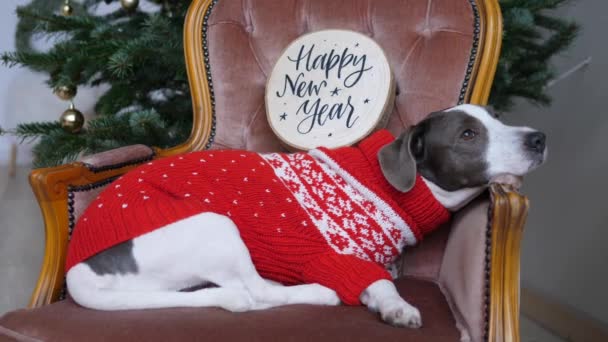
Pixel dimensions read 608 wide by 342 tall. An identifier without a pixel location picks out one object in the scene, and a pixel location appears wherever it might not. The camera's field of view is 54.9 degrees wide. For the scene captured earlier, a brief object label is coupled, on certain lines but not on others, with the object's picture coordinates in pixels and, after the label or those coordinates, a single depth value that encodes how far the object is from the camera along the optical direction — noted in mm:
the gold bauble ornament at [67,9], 1868
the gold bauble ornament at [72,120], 1701
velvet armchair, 944
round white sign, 1466
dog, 1091
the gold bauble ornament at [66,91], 1701
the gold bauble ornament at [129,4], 1876
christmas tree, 1702
